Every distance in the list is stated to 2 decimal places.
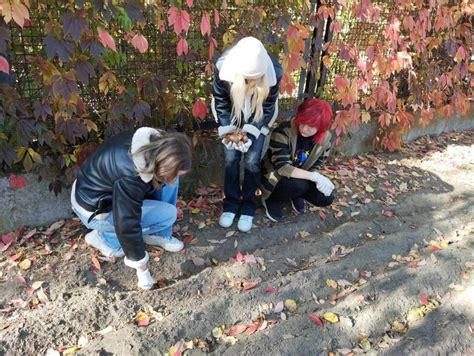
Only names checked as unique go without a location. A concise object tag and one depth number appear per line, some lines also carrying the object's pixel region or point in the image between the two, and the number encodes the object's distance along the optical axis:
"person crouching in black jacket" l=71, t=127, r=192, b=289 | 1.98
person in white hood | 2.31
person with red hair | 2.64
